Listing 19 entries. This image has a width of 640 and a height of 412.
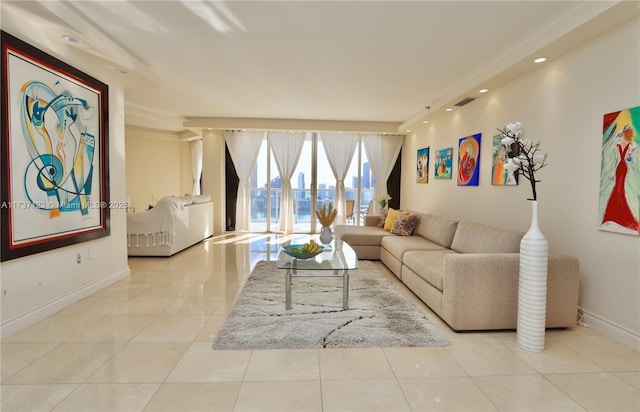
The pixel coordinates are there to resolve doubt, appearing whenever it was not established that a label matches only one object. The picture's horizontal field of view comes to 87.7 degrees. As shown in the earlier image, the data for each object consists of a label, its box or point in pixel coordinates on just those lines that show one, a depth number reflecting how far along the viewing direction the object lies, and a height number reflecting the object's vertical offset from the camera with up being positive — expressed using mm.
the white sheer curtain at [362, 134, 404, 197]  8242 +897
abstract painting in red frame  2559 +274
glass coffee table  3140 -752
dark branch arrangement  2484 +324
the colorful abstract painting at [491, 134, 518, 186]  3920 +280
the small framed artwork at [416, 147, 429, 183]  6566 +478
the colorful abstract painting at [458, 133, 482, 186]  4664 +439
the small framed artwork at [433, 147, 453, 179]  5539 +459
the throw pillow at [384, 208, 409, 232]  5707 -529
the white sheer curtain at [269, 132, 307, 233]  8133 +698
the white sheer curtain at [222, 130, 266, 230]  8062 +818
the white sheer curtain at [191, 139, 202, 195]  9492 +626
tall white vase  2414 -707
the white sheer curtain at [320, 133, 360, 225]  8180 +872
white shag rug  2527 -1150
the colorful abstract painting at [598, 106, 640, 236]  2473 +158
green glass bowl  3305 -655
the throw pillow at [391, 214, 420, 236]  5223 -558
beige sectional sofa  2697 -813
